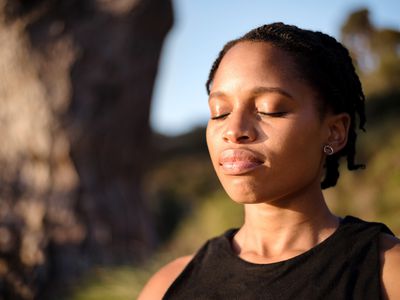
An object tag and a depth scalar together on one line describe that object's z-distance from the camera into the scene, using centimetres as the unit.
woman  58
